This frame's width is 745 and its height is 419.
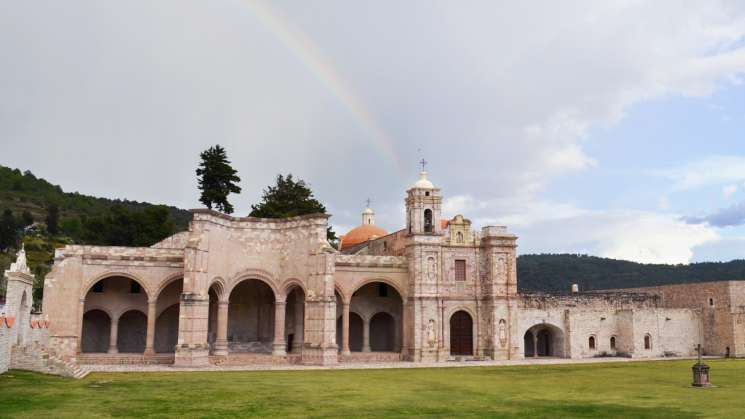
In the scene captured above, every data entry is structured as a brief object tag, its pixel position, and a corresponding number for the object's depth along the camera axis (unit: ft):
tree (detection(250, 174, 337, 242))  177.27
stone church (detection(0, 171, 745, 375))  116.98
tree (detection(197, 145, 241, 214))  173.47
